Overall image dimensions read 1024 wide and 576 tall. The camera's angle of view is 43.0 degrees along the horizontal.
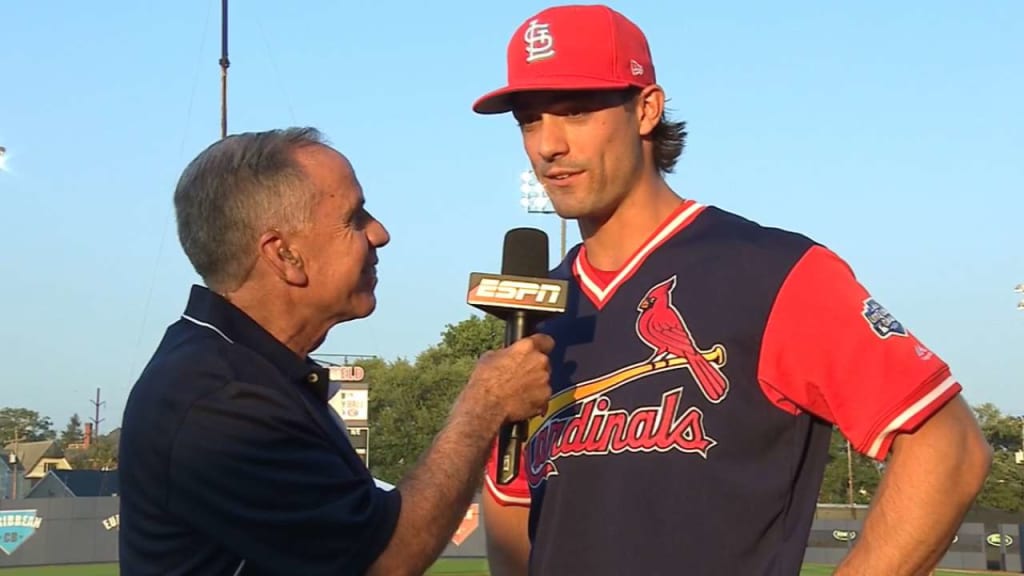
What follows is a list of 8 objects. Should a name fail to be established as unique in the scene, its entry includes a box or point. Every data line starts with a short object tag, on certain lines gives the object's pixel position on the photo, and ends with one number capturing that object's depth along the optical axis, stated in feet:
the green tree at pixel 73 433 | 355.77
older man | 10.04
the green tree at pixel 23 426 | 342.03
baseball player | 9.04
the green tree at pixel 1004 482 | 165.78
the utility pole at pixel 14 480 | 133.13
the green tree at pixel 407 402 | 190.80
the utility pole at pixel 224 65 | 68.03
